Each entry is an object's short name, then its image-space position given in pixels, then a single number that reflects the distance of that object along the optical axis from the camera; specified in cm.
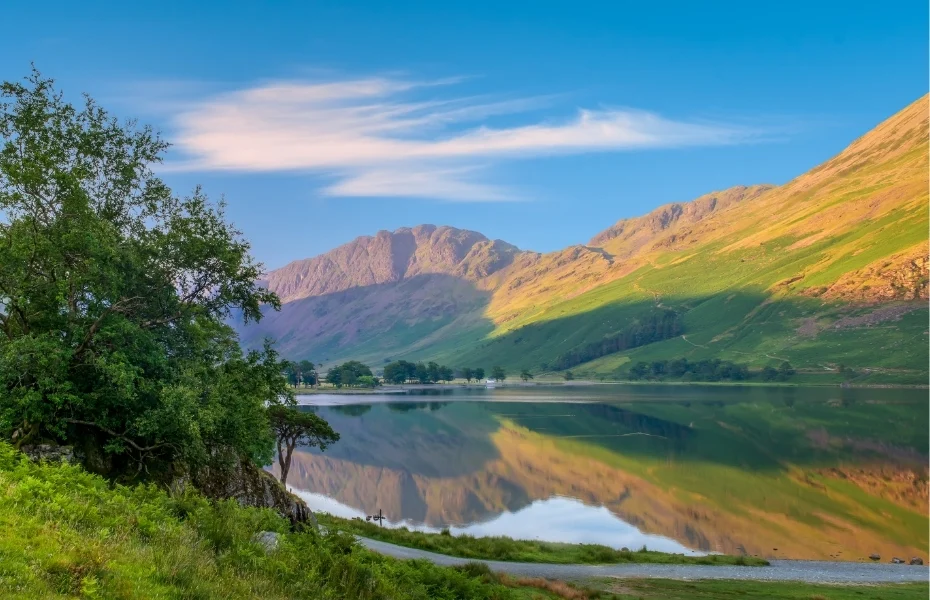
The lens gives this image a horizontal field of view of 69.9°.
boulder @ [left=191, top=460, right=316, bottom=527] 2738
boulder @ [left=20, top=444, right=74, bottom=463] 2180
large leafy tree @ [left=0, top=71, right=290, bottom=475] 2377
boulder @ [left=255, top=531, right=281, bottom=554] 1822
